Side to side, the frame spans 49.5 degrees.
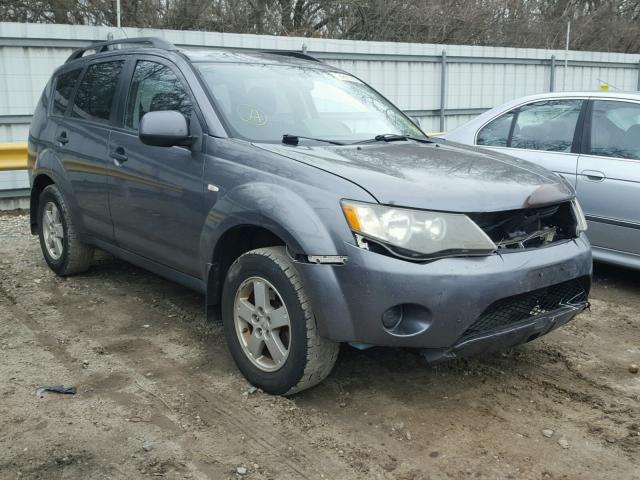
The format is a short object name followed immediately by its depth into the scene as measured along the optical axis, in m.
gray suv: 3.12
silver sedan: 5.33
